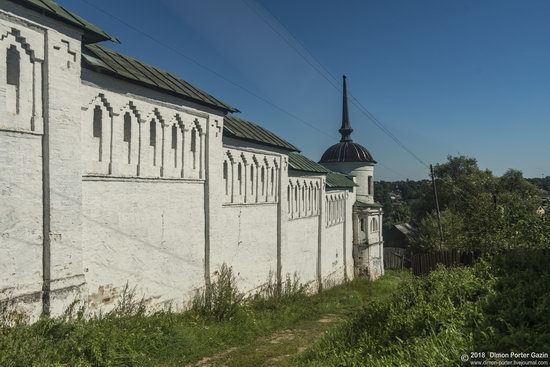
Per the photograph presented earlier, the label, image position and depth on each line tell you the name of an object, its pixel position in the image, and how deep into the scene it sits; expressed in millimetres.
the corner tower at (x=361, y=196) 22984
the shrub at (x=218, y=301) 9531
